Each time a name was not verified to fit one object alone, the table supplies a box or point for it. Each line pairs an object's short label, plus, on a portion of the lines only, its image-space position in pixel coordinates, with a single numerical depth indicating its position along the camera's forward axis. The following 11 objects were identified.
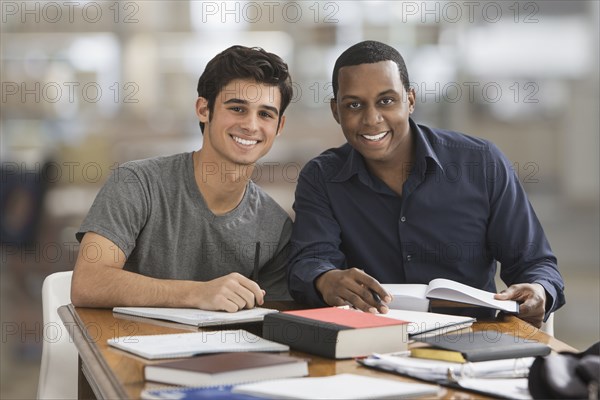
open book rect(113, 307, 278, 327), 3.41
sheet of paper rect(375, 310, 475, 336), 3.35
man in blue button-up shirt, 3.79
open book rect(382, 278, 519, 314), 3.46
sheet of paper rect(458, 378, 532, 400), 3.01
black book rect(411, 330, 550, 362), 3.15
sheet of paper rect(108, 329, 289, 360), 3.17
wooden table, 3.09
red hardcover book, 3.21
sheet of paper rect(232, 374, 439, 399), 2.98
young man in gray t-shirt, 3.70
